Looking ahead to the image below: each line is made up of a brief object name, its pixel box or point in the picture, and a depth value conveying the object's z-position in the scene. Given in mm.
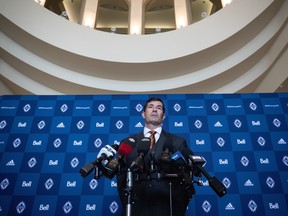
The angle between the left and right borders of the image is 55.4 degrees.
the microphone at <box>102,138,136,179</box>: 2074
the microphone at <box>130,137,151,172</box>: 2033
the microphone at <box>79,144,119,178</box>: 2084
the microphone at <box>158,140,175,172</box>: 2059
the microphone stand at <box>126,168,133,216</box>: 2004
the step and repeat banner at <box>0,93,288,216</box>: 4383
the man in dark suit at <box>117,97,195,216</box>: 2188
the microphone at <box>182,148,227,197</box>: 2041
